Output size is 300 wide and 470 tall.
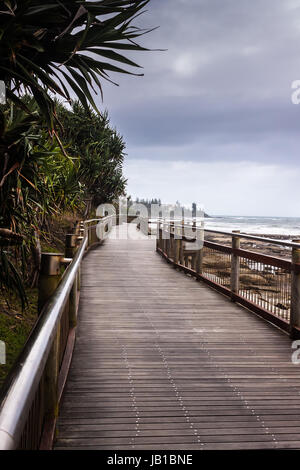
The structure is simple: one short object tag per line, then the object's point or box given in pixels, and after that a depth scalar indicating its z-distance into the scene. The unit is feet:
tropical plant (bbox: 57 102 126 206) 65.26
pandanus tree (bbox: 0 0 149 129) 11.52
